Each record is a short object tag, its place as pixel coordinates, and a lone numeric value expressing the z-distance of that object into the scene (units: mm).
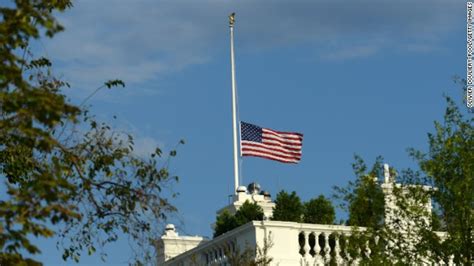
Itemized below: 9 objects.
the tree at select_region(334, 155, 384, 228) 32969
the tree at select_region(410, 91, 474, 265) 30500
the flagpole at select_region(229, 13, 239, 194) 66188
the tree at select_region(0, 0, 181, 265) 15172
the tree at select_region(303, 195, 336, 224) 55188
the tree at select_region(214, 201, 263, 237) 57125
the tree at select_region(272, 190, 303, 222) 55156
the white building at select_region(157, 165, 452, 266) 35125
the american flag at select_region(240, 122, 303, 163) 56125
